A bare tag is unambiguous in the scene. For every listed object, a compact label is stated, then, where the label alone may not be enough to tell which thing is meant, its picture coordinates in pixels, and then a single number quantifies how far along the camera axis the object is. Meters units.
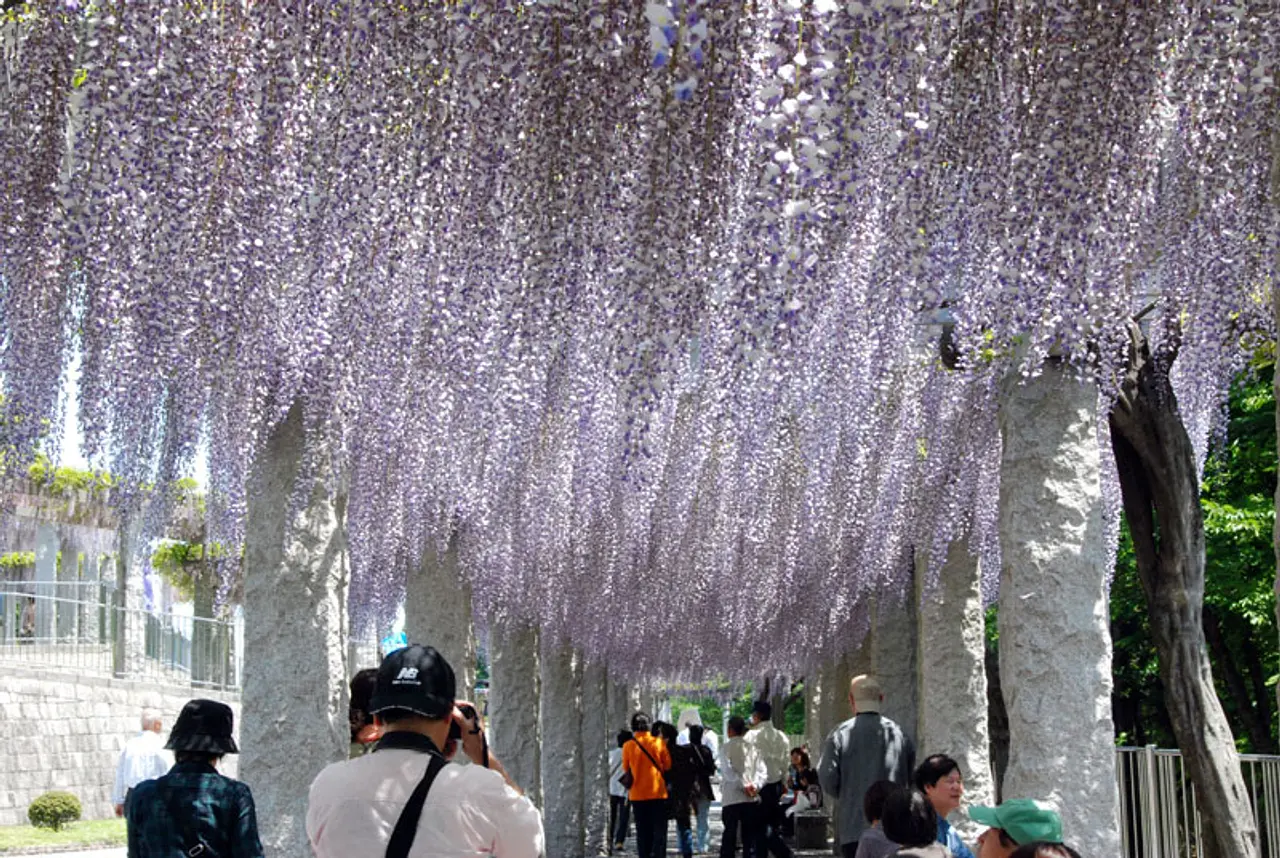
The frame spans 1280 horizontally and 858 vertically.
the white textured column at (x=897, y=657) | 14.40
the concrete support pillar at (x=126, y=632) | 21.33
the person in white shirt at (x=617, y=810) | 19.95
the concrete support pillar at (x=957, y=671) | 10.55
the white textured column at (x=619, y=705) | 30.72
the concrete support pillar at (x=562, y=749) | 16.69
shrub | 17.16
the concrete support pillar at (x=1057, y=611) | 7.19
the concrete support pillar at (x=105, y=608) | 21.36
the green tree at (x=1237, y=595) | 15.48
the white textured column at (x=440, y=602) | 12.35
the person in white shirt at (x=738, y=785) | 11.84
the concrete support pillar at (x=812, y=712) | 24.53
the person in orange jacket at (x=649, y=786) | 12.66
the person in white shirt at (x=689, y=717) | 15.48
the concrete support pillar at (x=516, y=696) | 14.34
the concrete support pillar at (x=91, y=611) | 20.89
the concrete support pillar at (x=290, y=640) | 6.92
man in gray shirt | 7.18
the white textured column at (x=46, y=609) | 20.02
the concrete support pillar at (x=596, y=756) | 20.45
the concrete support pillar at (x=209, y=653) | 23.22
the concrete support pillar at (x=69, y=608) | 20.44
